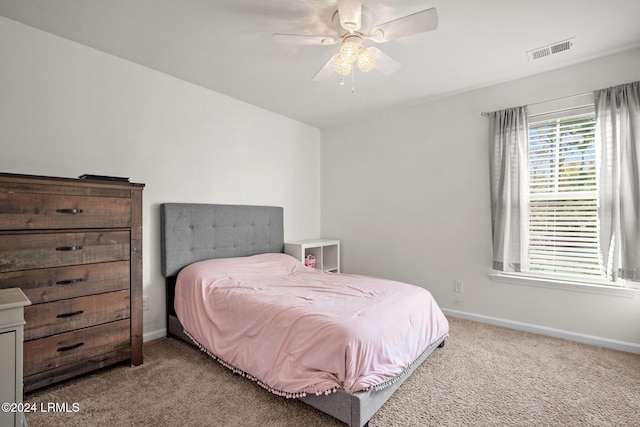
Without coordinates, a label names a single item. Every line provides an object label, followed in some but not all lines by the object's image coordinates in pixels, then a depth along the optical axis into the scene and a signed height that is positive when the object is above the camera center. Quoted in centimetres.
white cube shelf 379 -50
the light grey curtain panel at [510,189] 286 +24
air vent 232 +130
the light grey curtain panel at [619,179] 236 +28
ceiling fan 167 +109
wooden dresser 175 -33
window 240 +22
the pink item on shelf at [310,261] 396 -60
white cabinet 133 -62
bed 158 -62
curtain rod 263 +104
